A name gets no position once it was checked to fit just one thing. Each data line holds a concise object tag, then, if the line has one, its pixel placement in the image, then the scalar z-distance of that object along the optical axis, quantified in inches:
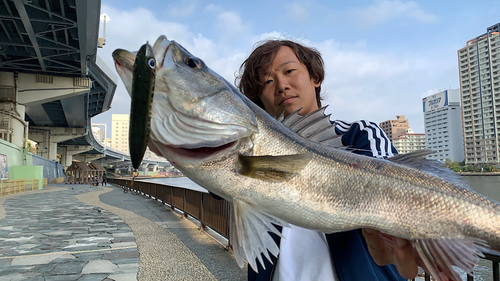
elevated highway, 681.6
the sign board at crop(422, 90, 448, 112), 3590.1
